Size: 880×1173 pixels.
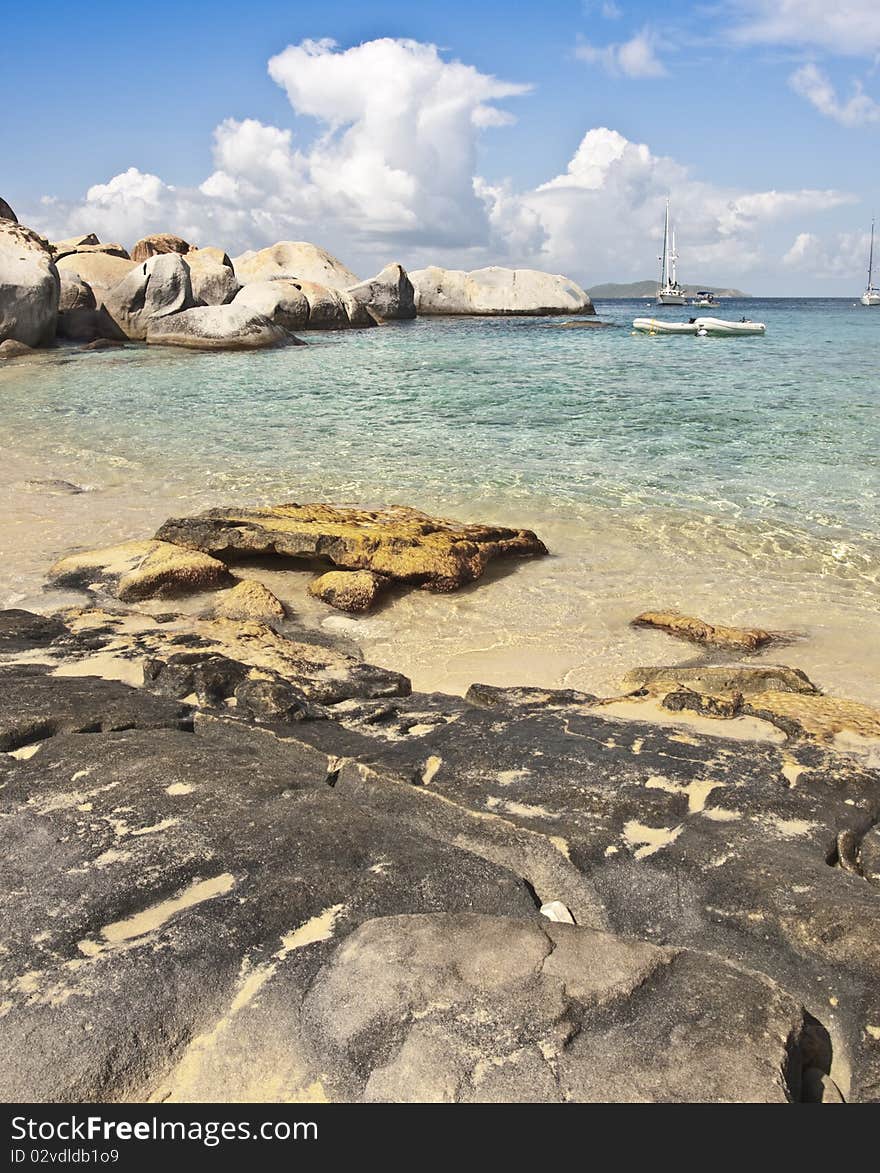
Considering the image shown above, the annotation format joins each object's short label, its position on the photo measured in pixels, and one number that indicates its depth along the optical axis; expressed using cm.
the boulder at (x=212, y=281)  3619
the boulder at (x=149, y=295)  3128
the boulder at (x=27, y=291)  2589
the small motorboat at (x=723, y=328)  4034
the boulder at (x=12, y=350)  2567
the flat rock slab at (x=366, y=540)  659
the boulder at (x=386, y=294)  4434
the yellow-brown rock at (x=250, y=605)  581
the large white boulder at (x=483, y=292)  5241
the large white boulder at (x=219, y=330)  2991
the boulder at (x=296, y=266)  4469
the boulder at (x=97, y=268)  3322
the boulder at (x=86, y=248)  3513
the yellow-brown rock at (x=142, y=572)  616
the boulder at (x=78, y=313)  3039
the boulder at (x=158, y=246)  3953
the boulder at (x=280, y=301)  3609
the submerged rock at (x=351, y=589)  620
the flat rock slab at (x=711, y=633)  556
